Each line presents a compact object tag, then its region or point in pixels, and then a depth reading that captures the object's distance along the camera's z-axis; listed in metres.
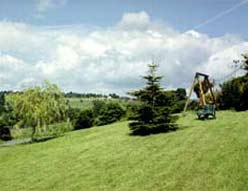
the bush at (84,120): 28.68
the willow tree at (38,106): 19.13
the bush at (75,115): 28.50
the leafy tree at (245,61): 18.16
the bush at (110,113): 25.90
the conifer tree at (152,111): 13.78
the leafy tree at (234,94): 17.58
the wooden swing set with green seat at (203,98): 15.03
